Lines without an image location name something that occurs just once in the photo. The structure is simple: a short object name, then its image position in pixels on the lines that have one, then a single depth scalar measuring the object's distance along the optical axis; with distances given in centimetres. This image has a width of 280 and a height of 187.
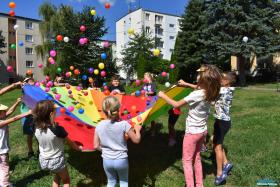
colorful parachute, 282
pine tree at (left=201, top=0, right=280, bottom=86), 1344
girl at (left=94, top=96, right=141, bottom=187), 211
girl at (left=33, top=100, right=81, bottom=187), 218
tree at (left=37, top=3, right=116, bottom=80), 1398
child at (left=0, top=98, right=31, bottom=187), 254
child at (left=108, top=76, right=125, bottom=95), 426
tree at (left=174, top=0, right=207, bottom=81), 1742
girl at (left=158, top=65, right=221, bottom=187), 241
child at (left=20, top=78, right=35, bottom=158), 345
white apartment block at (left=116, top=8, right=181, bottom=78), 3384
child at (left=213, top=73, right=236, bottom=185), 292
